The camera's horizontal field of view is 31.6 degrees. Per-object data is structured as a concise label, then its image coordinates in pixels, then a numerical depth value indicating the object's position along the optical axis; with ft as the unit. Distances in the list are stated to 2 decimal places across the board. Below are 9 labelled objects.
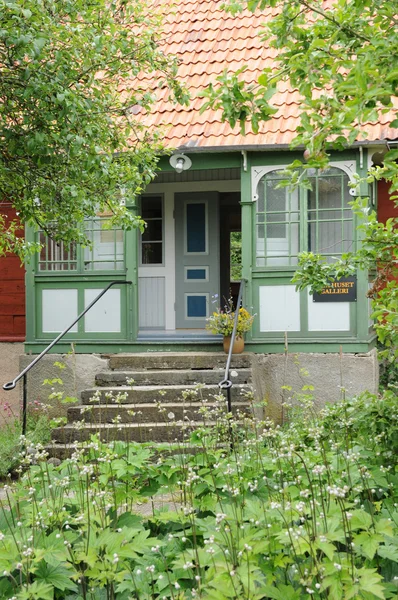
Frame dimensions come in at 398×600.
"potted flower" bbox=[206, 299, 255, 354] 30.48
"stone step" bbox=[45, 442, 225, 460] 22.99
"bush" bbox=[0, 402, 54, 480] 25.90
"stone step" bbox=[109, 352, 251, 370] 30.32
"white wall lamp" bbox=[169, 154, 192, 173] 32.40
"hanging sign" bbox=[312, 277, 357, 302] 31.19
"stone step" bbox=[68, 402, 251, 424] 27.27
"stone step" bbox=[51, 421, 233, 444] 26.37
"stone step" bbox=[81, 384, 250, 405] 28.19
